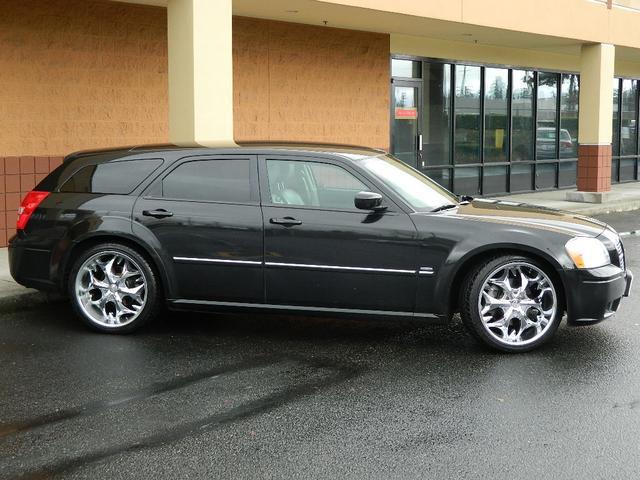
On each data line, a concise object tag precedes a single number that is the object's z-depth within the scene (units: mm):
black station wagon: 6270
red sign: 17047
